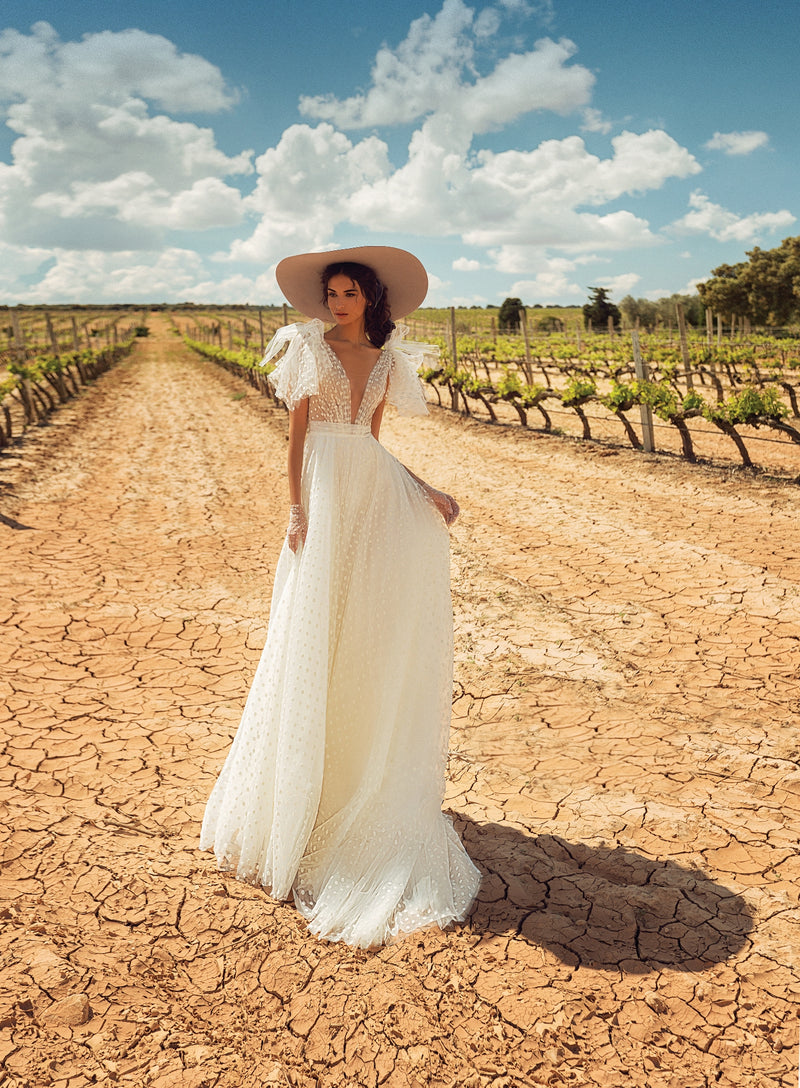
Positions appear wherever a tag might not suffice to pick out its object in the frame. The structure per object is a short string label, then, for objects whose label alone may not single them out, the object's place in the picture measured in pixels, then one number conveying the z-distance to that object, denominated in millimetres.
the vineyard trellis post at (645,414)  8820
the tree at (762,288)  31781
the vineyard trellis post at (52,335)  17491
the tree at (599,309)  40344
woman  1877
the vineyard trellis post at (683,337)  11008
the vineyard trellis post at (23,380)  12234
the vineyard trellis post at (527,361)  13618
